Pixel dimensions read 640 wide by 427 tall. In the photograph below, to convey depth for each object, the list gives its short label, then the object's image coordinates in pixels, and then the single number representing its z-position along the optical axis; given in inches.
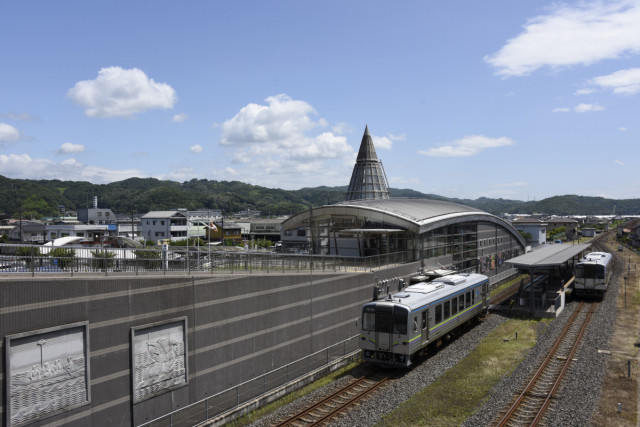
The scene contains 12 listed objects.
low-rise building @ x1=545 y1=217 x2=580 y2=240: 5295.3
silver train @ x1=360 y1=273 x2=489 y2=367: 871.7
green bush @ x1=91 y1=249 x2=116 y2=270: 607.3
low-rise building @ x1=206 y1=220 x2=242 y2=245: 3604.1
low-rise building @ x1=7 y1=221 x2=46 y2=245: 3107.8
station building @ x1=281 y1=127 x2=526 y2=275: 1515.7
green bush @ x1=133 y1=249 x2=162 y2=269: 662.5
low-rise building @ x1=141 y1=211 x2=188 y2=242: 3501.5
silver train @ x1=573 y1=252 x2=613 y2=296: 1631.4
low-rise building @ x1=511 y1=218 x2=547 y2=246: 3531.0
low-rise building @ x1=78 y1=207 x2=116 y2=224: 4440.7
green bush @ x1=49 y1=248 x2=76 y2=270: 587.2
